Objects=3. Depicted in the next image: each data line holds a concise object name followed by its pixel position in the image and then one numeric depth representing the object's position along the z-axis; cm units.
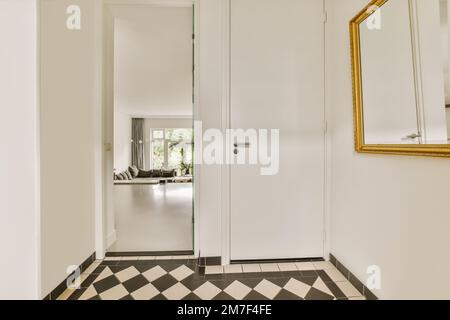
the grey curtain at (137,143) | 973
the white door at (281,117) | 190
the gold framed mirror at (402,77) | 101
